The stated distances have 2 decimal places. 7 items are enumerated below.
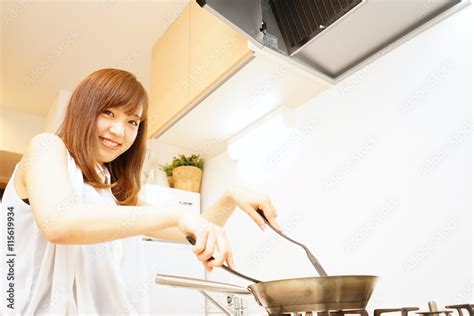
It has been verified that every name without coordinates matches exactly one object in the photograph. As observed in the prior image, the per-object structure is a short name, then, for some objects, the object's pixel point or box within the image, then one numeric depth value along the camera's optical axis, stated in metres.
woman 0.64
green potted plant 2.06
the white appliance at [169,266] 1.70
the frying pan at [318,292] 0.57
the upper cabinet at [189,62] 1.44
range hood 1.11
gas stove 0.59
